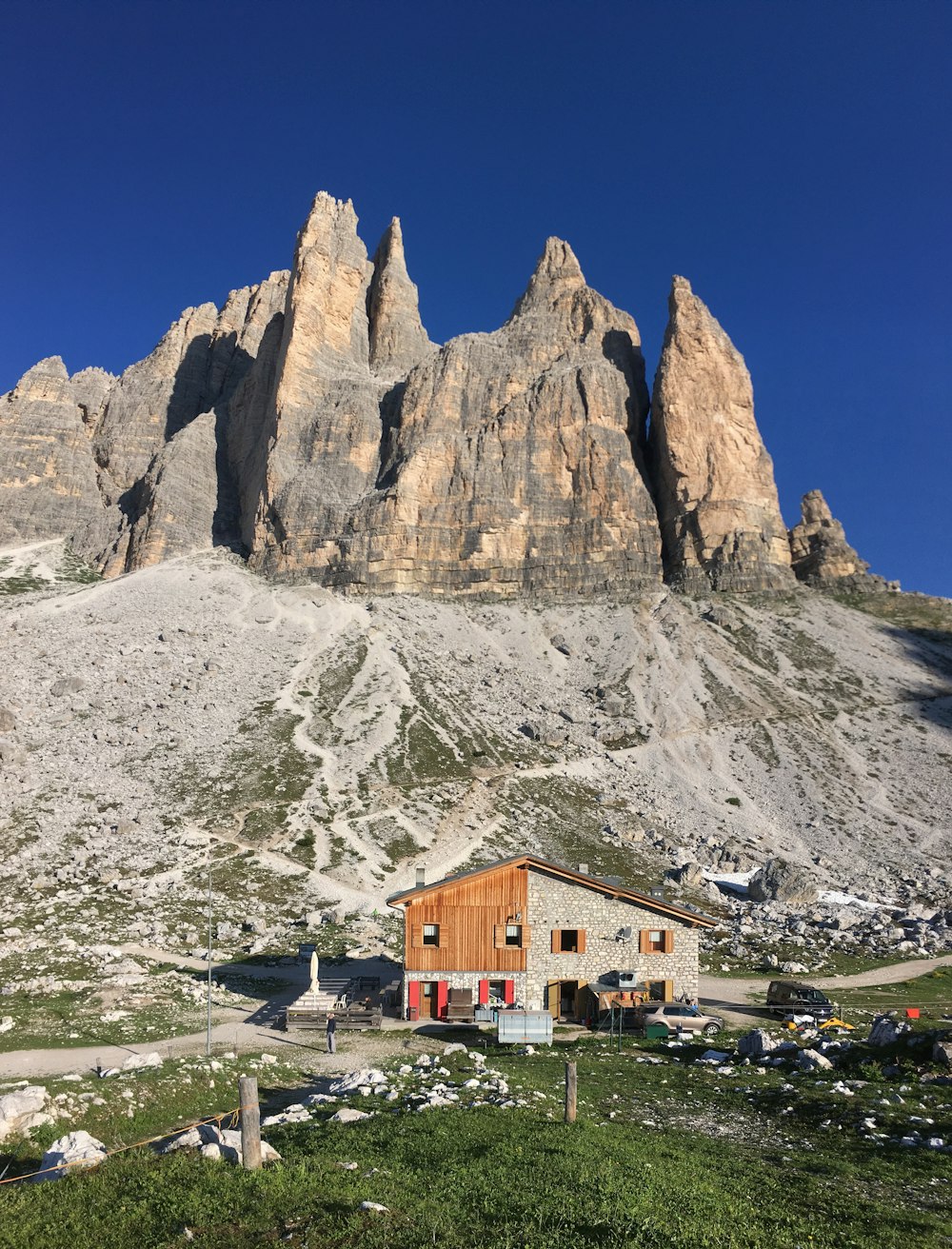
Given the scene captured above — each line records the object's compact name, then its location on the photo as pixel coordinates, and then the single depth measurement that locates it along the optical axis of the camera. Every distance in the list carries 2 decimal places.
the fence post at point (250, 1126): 12.67
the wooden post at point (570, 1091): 16.42
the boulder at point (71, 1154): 13.09
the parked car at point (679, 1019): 30.11
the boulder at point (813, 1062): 22.81
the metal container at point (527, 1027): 27.59
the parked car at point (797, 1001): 32.34
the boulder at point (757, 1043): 24.98
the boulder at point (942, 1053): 20.91
